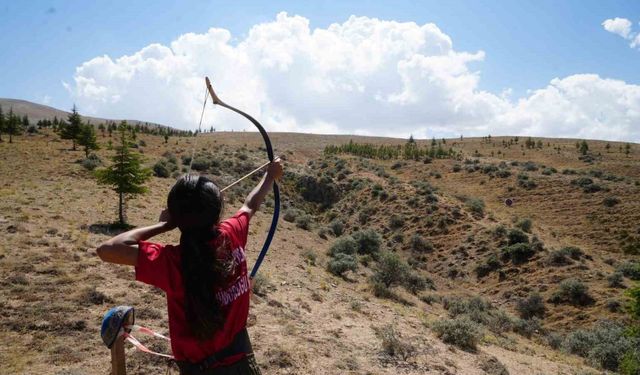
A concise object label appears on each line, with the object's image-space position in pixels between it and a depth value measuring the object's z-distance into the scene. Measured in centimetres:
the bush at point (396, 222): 2980
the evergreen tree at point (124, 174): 1775
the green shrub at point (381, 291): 1511
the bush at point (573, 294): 1812
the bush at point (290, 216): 2809
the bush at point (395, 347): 840
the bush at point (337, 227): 2954
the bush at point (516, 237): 2370
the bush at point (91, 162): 2755
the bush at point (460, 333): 974
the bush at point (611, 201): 2862
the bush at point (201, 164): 3467
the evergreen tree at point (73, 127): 3575
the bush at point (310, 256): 1803
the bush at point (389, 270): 1725
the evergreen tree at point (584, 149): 5088
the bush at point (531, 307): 1836
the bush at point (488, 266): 2272
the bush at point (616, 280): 1875
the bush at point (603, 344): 1141
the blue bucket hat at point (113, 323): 268
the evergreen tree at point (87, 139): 3312
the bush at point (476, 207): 2899
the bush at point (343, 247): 2198
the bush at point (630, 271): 1937
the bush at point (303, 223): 2705
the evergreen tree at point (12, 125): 3866
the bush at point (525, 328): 1529
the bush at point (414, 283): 1808
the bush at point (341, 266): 1736
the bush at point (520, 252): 2261
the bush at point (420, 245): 2631
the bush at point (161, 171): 3042
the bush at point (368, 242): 2442
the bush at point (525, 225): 2591
